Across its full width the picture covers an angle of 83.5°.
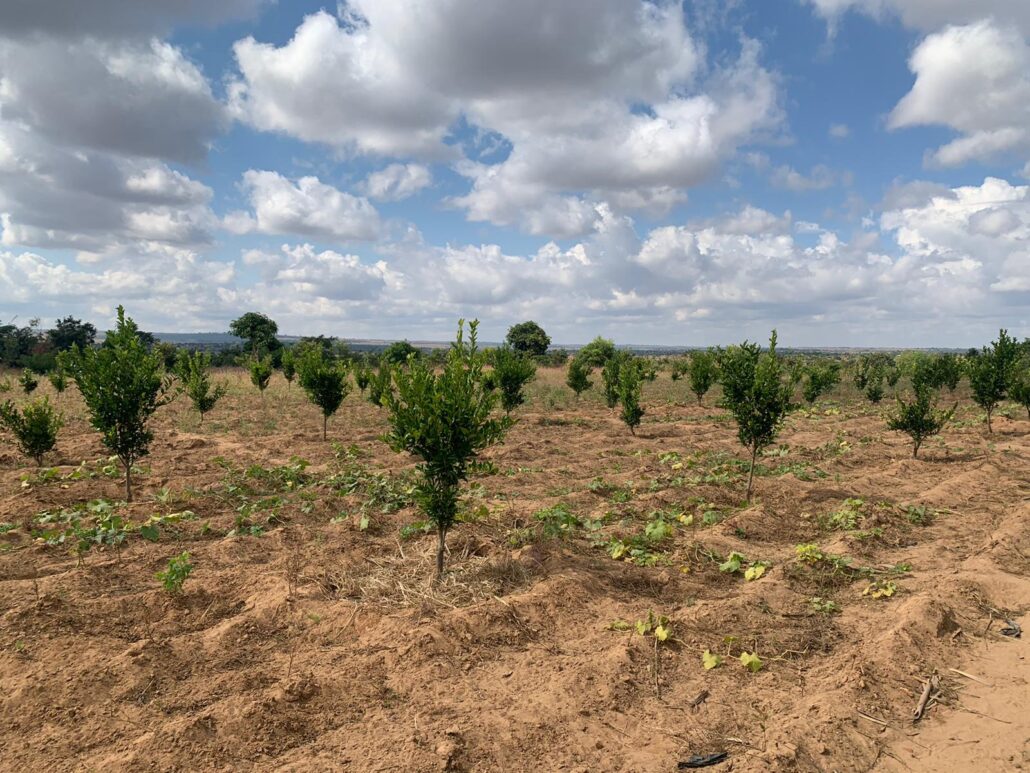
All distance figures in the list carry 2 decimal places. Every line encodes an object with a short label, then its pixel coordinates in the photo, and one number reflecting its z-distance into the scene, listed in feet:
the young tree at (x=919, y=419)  53.01
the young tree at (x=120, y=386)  35.45
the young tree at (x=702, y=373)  94.68
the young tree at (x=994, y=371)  66.18
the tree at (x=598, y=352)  196.28
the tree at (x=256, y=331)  198.22
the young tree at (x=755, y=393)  39.24
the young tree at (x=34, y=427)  42.45
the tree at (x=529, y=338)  242.17
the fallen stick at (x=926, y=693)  16.69
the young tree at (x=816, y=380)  95.40
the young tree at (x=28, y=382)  85.18
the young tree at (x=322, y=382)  61.46
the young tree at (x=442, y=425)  23.91
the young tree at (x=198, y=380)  67.67
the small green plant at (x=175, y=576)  22.19
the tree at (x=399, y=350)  154.20
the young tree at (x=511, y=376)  74.43
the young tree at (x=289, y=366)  98.27
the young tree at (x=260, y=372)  82.84
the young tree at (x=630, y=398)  66.80
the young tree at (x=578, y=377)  98.17
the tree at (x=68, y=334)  179.22
